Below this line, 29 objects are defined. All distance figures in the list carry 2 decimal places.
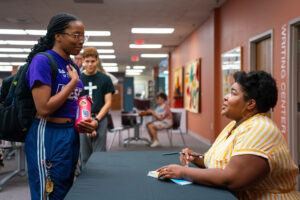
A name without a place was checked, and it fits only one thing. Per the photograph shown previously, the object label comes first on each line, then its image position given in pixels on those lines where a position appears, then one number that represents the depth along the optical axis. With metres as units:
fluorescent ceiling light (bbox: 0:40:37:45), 10.10
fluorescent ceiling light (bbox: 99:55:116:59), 14.18
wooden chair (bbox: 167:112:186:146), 6.63
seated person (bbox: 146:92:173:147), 6.63
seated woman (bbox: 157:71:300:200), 1.18
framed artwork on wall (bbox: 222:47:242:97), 5.31
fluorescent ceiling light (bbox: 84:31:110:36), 8.81
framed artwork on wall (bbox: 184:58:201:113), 7.93
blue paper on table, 1.27
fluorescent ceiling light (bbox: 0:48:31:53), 11.71
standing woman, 1.32
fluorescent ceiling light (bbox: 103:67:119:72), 20.67
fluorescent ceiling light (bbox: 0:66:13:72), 18.78
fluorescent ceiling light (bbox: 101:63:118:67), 17.98
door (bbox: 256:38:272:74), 4.33
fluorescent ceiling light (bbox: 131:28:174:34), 8.69
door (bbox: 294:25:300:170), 3.54
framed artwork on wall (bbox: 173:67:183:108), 9.91
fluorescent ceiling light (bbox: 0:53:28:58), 13.34
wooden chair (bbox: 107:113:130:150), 6.33
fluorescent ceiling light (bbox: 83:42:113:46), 10.61
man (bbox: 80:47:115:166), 3.04
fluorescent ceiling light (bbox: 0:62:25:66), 16.26
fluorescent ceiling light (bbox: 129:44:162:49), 11.41
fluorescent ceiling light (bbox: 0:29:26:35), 8.56
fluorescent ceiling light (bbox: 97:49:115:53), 12.27
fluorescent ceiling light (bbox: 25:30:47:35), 8.64
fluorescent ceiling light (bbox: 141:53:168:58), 13.88
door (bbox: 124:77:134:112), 21.77
